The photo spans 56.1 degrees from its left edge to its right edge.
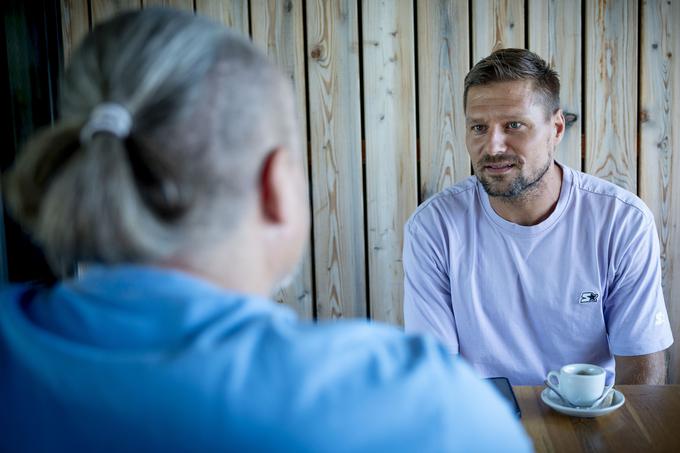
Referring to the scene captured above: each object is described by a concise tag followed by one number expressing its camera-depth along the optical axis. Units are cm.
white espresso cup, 120
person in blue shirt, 49
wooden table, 109
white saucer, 118
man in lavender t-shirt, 176
